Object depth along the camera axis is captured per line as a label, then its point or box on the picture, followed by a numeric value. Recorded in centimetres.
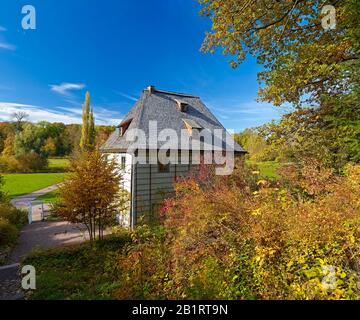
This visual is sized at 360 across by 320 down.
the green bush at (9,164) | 3086
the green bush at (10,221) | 895
